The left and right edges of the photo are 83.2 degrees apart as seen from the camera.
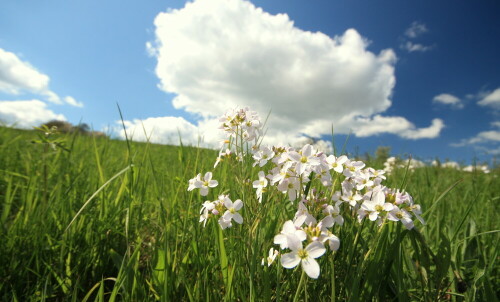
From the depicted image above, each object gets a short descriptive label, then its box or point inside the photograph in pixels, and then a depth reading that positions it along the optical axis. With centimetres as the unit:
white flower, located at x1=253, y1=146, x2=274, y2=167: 18
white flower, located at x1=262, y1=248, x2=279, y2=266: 15
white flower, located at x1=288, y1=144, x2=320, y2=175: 14
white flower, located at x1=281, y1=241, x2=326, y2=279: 11
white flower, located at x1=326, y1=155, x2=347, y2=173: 16
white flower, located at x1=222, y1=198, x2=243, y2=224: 16
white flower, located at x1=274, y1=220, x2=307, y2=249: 12
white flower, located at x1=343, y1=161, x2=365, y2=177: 16
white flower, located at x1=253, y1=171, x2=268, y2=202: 17
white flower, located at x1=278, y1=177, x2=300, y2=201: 16
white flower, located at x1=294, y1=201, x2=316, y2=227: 13
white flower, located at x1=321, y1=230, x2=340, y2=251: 12
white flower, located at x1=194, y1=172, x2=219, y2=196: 18
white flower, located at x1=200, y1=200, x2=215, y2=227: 16
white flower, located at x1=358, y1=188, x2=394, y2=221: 14
